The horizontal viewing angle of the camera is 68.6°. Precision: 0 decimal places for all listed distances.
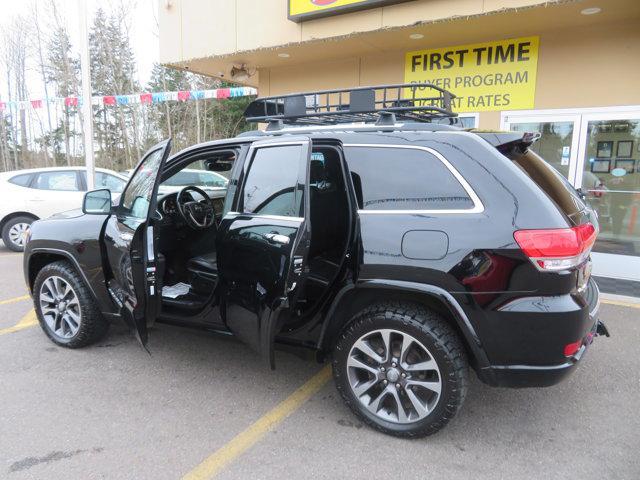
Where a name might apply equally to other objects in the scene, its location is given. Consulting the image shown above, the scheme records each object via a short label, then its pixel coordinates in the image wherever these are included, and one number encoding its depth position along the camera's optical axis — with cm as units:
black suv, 243
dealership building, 624
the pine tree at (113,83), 2698
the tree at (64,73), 2801
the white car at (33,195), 866
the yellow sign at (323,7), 672
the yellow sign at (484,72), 697
